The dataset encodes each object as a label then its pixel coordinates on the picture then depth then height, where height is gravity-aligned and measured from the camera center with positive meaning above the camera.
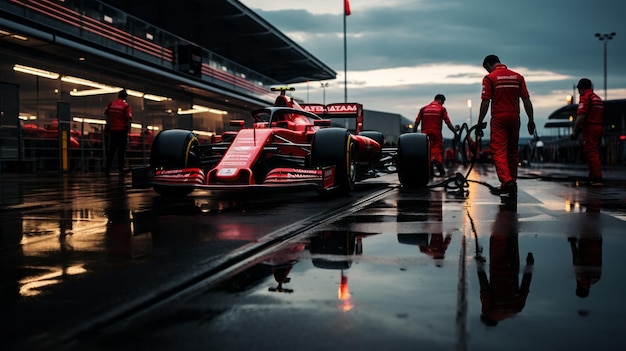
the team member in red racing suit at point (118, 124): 15.25 +0.80
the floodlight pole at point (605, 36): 56.69 +11.01
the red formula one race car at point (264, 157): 7.46 +0.00
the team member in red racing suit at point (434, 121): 14.48 +0.84
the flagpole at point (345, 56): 46.20 +7.51
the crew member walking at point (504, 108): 8.53 +0.67
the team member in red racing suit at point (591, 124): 11.38 +0.60
